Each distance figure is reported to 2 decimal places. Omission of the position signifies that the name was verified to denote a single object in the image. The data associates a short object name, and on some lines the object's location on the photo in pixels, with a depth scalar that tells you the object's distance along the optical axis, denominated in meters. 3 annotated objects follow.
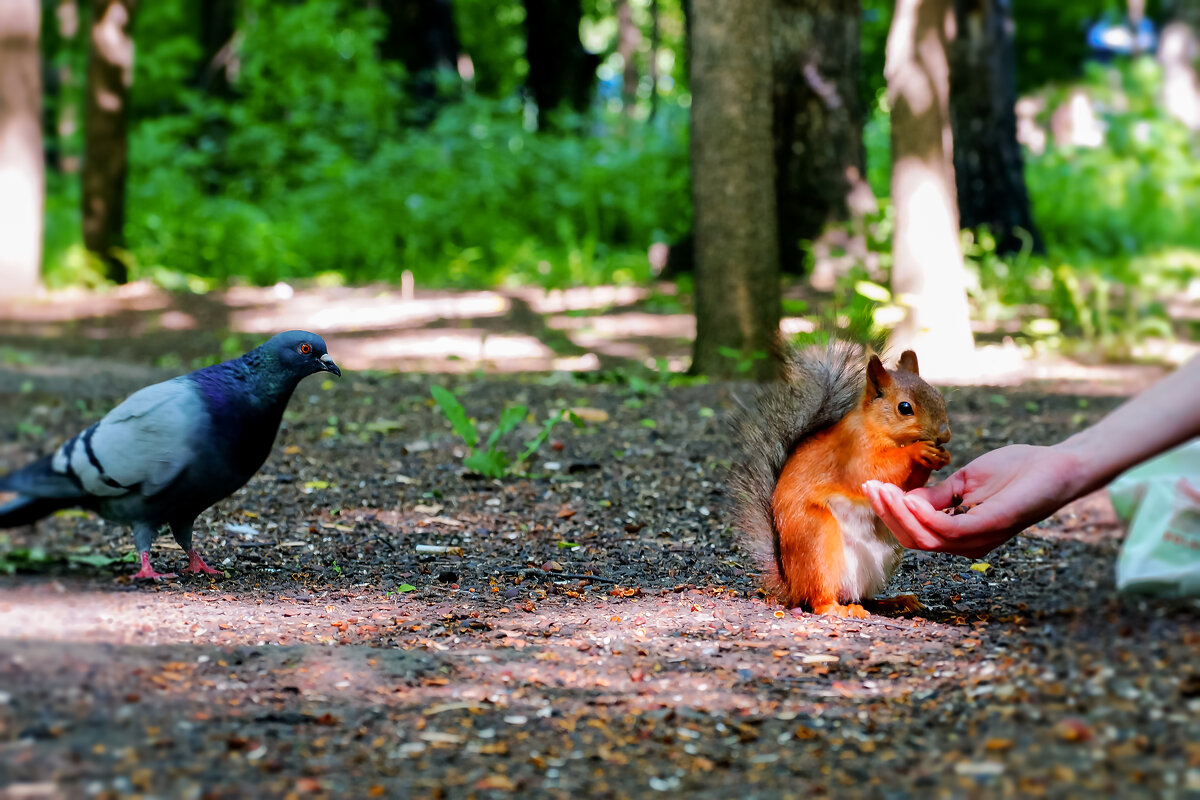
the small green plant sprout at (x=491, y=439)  10.26
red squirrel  6.36
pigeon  6.55
